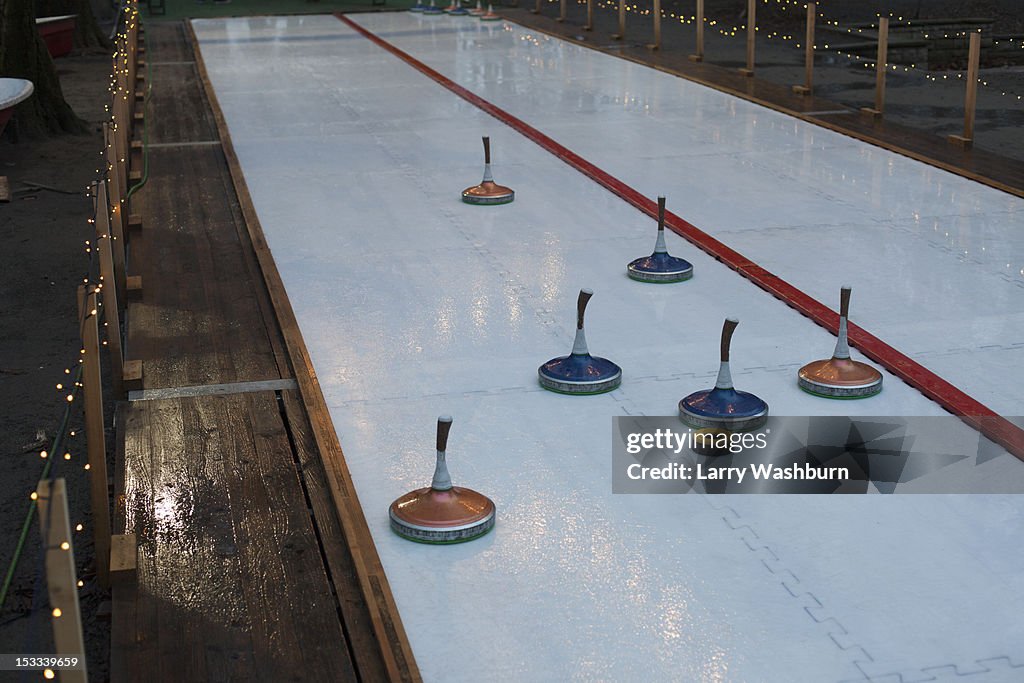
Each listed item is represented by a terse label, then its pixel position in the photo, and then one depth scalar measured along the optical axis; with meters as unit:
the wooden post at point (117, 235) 7.01
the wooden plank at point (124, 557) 4.18
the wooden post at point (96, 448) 4.04
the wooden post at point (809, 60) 13.64
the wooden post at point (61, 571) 2.46
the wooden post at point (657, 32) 17.36
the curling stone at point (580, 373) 5.73
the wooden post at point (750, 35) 15.10
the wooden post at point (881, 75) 12.27
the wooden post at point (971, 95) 10.96
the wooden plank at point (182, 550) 3.78
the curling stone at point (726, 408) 5.26
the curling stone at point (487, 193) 9.14
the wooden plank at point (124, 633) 3.70
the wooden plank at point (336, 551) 3.79
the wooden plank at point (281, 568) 3.78
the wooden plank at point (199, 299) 6.16
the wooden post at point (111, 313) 5.71
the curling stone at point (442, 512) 4.47
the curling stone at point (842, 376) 5.62
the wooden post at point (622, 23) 18.52
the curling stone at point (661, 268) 7.35
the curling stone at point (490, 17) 22.28
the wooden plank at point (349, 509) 3.82
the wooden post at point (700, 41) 16.45
